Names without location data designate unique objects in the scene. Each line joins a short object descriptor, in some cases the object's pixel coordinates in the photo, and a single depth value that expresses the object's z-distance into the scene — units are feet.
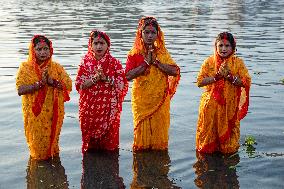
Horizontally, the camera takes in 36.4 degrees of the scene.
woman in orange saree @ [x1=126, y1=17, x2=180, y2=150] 20.94
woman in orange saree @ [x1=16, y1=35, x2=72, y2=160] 19.90
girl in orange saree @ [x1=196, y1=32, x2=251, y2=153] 20.17
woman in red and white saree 20.58
